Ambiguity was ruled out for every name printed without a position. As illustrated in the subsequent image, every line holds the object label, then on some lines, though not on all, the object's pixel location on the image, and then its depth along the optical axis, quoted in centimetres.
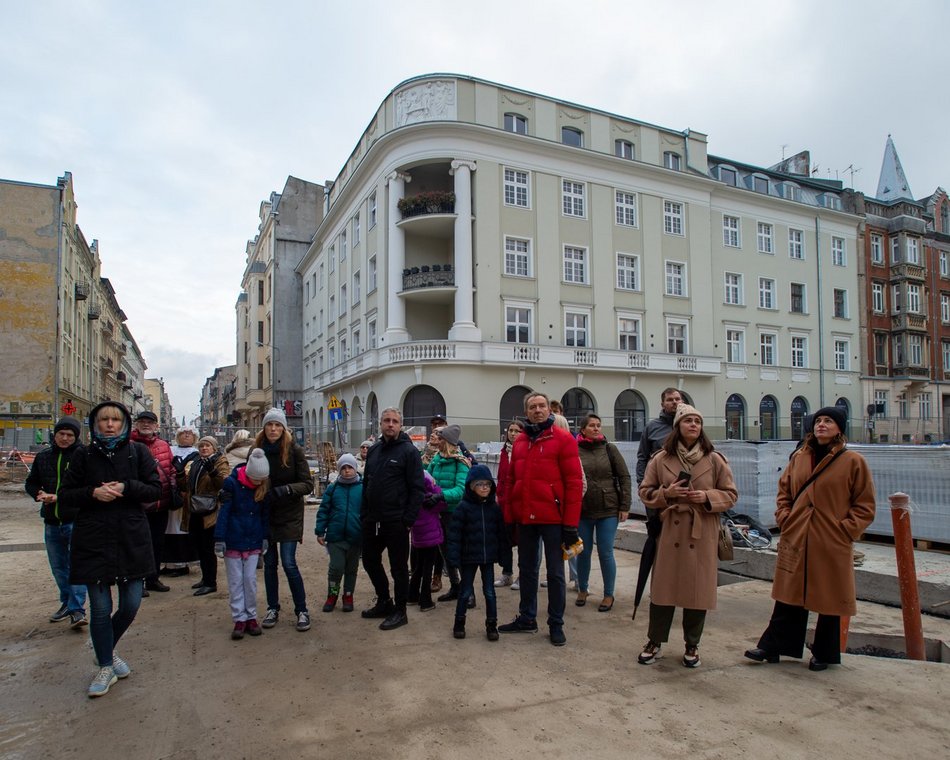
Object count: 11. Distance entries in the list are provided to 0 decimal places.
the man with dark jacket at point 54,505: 594
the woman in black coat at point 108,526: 448
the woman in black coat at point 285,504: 593
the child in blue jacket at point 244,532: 568
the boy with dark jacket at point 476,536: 570
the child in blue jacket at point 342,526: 646
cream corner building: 2795
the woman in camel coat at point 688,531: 474
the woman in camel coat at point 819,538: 452
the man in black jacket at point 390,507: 599
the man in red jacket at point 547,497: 545
